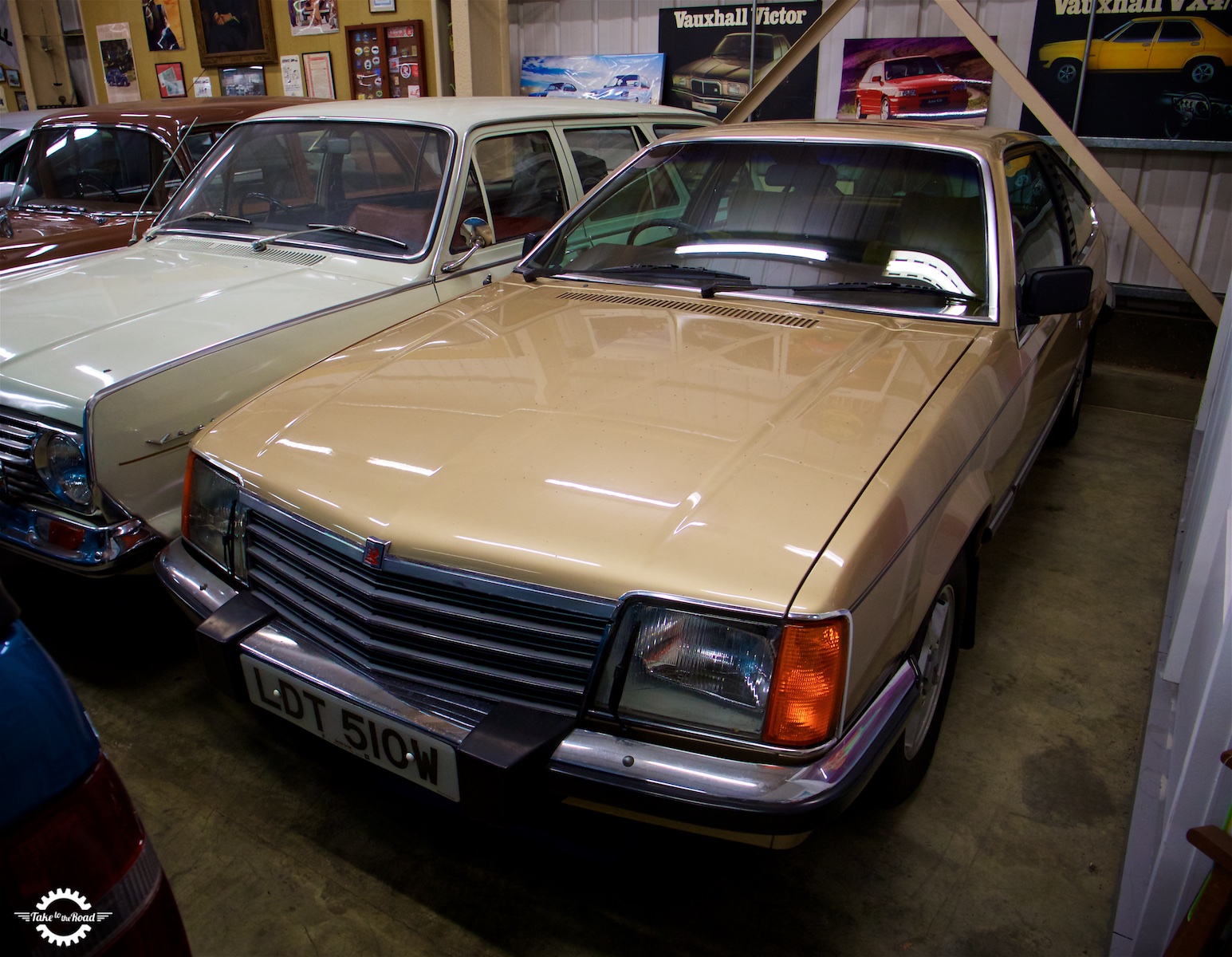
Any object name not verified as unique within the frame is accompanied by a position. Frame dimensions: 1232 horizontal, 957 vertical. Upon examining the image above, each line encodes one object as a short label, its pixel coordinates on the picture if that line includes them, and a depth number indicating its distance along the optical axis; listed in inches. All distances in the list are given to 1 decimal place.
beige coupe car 56.9
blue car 34.3
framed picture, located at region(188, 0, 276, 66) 322.0
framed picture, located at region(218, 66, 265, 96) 335.3
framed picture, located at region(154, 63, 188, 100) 357.7
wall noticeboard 281.6
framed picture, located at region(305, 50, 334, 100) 311.6
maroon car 173.8
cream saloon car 93.7
